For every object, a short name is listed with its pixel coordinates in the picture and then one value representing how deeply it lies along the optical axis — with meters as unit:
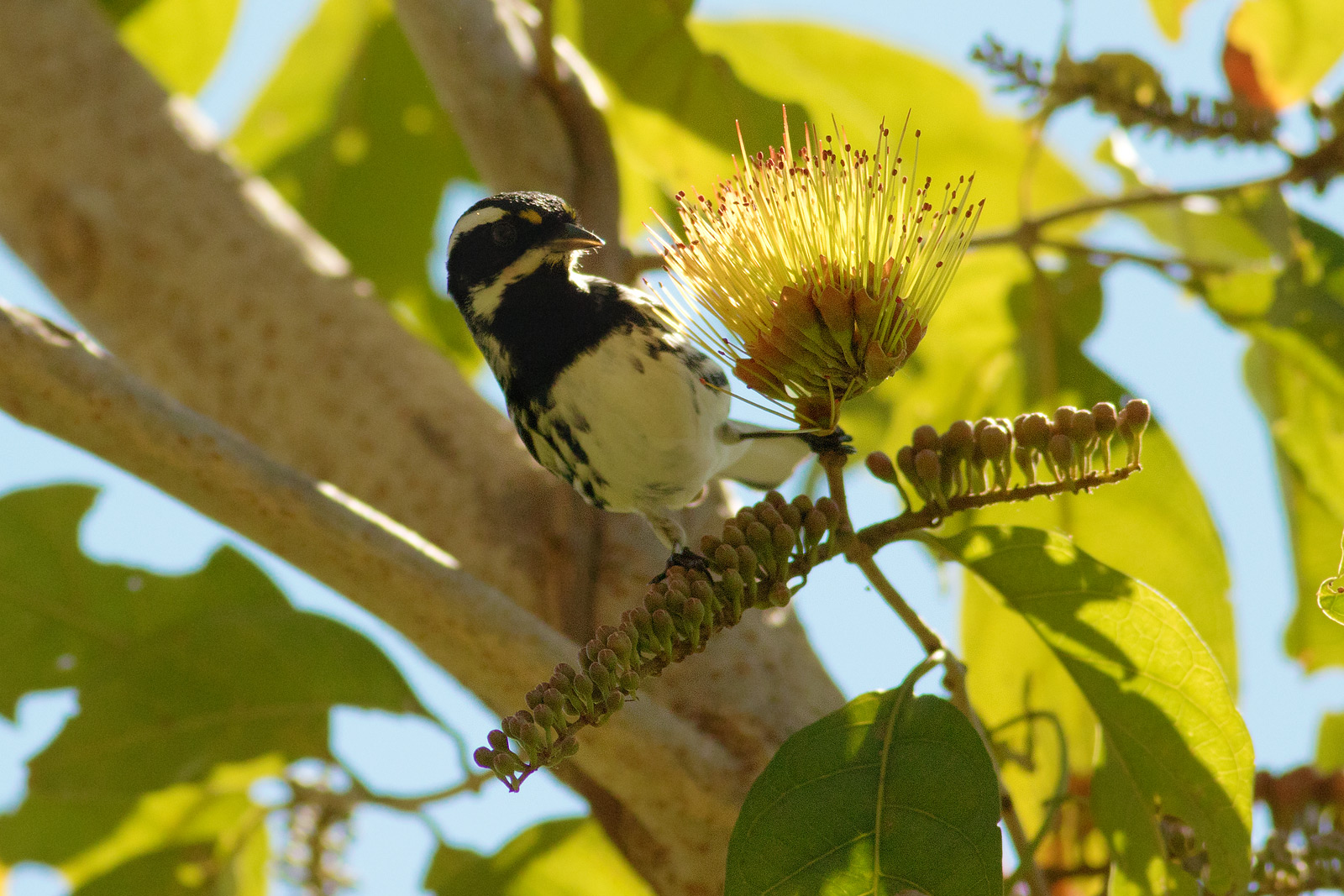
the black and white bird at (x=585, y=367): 3.33
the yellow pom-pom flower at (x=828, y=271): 2.53
